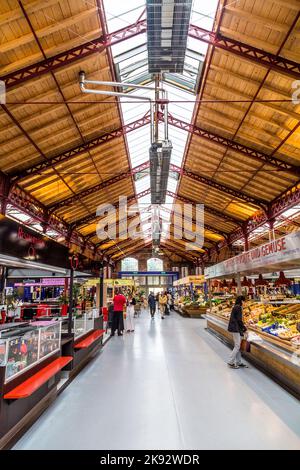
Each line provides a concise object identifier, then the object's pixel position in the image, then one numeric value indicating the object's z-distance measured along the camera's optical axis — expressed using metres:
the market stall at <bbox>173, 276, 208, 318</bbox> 16.33
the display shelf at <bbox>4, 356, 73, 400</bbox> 2.73
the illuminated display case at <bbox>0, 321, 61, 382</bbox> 2.80
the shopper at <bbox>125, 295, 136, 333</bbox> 10.30
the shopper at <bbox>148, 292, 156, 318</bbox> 15.17
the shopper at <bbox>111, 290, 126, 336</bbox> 9.11
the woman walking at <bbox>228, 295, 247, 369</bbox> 5.43
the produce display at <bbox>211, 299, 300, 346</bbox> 5.05
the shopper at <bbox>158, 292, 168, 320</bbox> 17.01
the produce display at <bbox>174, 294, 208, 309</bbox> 16.69
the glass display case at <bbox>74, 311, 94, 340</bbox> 5.68
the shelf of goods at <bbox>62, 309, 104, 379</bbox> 4.86
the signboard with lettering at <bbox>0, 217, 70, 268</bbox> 3.68
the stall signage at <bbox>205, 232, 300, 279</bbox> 4.00
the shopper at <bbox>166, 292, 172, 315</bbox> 18.52
